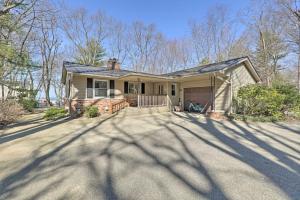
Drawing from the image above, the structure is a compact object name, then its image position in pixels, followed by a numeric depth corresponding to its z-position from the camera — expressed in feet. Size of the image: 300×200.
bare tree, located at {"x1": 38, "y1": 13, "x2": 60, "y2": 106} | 57.28
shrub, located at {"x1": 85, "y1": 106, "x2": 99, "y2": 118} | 24.24
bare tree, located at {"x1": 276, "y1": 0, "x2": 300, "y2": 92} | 36.85
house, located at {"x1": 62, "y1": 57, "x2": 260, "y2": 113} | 26.84
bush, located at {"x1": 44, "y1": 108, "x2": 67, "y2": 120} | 26.09
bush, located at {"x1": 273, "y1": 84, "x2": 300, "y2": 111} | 22.91
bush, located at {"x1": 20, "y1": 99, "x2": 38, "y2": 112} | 37.44
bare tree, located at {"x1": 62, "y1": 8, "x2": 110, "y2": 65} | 64.20
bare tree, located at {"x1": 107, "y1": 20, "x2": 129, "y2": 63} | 68.09
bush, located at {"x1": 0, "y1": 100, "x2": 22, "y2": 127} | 22.80
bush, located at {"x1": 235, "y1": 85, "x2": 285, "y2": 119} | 22.28
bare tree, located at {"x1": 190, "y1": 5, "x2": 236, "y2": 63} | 56.43
